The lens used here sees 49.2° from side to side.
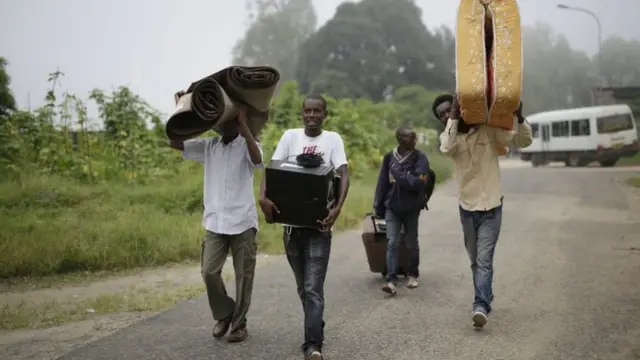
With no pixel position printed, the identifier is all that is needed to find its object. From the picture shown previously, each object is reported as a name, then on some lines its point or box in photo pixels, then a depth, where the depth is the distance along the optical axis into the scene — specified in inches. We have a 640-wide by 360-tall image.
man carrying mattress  219.8
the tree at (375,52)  1989.4
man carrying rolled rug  201.6
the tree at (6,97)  610.5
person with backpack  273.1
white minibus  1177.4
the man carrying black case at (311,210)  186.9
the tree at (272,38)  2247.8
